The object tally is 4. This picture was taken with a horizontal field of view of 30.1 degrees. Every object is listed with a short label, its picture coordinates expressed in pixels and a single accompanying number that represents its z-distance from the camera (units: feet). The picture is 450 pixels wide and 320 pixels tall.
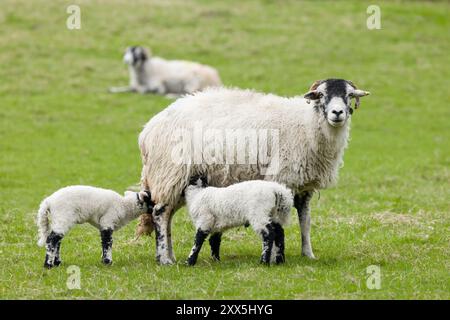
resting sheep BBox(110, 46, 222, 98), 91.61
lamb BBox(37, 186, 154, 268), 35.17
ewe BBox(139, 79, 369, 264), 37.01
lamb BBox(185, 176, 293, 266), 33.99
